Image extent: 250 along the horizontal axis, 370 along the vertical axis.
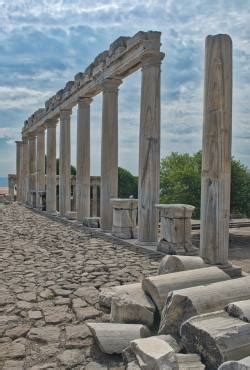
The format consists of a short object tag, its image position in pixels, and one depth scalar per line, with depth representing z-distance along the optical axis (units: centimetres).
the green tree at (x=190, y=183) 2103
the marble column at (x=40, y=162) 2327
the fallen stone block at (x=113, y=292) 511
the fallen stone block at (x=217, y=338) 329
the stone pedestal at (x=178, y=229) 870
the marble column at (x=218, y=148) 690
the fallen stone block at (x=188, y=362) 330
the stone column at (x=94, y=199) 2716
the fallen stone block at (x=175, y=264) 582
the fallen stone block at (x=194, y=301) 404
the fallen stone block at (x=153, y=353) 320
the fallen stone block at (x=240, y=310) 359
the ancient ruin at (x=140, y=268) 368
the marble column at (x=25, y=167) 2733
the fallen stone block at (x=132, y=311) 457
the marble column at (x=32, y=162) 2569
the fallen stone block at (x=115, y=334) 402
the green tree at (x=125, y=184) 4209
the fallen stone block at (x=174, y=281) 472
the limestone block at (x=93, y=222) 1384
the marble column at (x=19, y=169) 2934
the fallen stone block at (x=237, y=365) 280
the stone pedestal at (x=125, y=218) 1132
